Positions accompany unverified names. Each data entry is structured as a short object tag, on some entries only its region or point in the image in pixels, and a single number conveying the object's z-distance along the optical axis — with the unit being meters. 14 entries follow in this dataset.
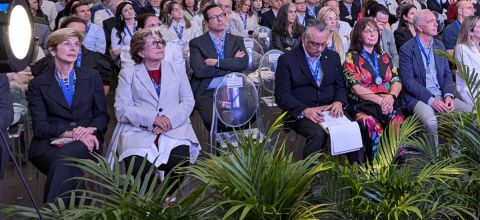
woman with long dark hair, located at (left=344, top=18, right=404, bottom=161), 5.39
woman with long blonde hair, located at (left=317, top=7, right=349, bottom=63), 6.73
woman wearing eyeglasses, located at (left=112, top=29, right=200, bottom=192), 4.63
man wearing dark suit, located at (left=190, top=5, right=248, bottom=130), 5.86
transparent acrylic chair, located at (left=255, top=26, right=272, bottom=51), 8.25
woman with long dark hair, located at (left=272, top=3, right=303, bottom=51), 7.75
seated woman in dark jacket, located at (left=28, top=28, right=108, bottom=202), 4.38
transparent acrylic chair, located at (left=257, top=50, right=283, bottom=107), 6.37
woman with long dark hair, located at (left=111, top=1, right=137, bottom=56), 7.45
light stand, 2.04
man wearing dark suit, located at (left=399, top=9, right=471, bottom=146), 5.52
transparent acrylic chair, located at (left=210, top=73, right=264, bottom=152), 5.13
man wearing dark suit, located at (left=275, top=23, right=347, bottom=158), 5.16
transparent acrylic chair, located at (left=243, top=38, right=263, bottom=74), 7.02
